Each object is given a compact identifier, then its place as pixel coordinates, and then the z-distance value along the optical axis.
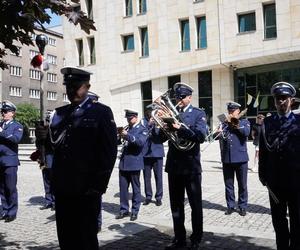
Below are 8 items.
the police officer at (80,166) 2.72
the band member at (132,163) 5.47
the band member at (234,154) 5.60
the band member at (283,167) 3.34
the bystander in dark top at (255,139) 10.16
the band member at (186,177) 3.97
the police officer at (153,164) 6.48
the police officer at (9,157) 5.36
